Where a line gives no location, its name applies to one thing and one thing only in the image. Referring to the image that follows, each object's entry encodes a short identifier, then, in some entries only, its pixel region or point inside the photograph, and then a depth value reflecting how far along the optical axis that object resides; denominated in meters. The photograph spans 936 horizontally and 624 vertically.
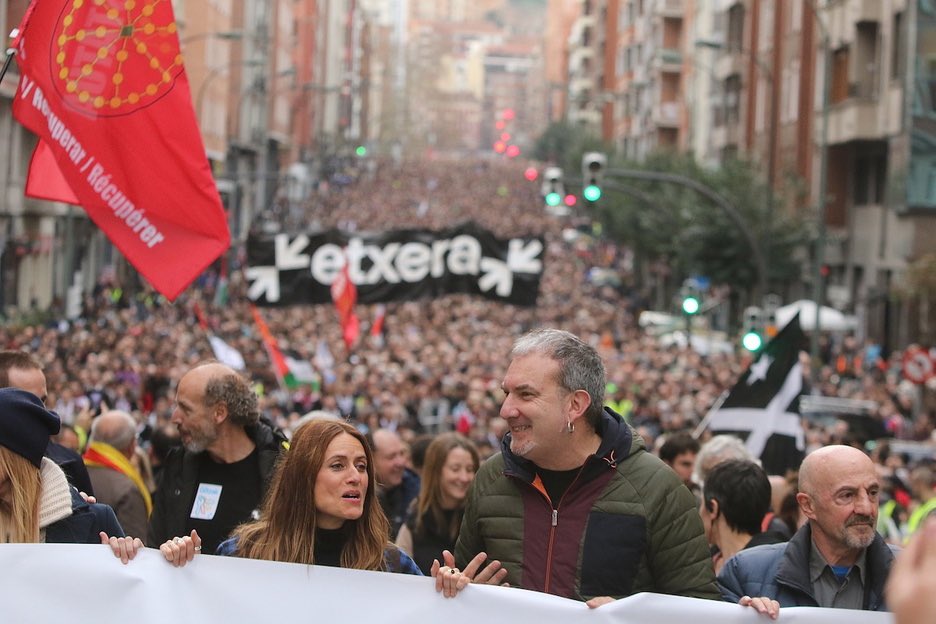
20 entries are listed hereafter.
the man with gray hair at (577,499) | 4.79
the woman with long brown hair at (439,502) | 7.81
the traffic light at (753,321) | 23.38
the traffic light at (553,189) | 29.92
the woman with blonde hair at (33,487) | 4.59
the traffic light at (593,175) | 27.12
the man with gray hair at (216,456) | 6.34
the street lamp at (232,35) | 38.63
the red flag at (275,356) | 19.28
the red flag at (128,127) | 7.12
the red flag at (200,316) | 20.32
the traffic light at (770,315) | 25.70
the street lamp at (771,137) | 29.42
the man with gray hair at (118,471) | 7.40
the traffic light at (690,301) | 25.47
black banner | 19.55
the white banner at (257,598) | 4.60
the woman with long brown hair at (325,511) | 4.81
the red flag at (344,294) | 20.31
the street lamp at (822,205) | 26.59
